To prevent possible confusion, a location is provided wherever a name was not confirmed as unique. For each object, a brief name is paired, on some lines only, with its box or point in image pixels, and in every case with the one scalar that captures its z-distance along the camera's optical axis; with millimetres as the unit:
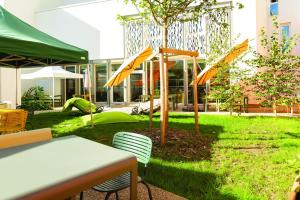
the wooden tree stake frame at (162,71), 4640
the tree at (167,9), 4941
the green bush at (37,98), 12009
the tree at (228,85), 8526
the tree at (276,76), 7937
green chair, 2114
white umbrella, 11640
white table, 1262
